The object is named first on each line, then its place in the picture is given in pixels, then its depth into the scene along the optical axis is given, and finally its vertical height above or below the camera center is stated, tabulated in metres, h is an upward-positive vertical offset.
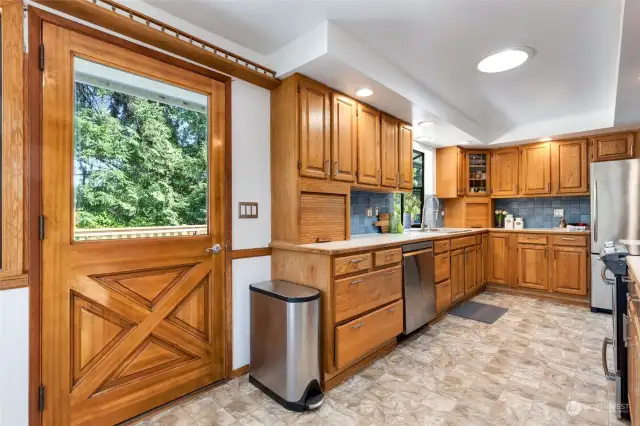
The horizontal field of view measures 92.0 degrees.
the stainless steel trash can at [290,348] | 1.91 -0.87
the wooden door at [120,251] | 1.58 -0.22
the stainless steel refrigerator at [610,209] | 3.35 +0.03
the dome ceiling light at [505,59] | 2.44 +1.26
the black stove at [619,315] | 1.75 -0.62
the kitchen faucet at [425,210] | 4.40 +0.01
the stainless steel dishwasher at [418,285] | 2.79 -0.69
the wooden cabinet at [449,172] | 4.82 +0.64
